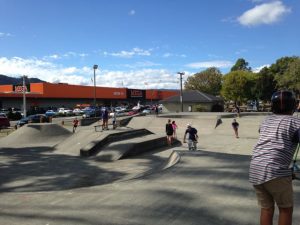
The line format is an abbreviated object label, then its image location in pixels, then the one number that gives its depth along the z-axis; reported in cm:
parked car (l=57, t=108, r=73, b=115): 4725
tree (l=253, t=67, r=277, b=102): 5591
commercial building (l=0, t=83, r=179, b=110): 5118
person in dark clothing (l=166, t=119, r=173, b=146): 1507
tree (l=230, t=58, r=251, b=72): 8223
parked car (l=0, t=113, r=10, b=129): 2866
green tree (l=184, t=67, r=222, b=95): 6995
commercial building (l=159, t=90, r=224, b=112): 4520
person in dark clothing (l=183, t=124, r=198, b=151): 1288
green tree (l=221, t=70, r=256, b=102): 5686
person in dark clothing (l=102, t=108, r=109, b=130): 1915
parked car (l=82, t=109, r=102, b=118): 3826
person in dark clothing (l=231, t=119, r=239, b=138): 1901
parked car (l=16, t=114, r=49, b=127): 2823
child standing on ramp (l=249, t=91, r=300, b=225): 248
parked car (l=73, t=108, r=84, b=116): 4830
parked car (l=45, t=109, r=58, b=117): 4396
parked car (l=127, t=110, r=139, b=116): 4217
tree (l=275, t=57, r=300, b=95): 4093
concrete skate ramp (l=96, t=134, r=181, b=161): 1241
